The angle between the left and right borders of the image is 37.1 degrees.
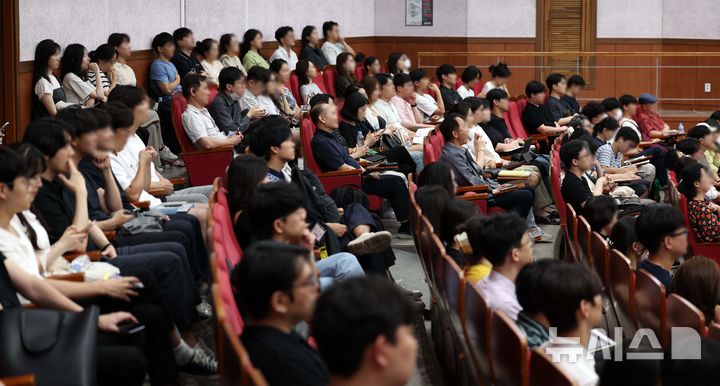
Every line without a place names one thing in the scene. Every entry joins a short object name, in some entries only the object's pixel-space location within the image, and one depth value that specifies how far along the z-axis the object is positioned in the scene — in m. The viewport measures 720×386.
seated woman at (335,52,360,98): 9.76
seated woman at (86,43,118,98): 7.46
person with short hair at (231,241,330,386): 2.51
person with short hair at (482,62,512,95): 10.91
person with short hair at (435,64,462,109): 10.55
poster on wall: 14.13
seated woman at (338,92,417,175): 7.22
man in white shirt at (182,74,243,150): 6.61
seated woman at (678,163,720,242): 5.68
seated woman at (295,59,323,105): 9.30
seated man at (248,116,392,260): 4.98
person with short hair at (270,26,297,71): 10.88
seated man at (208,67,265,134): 7.25
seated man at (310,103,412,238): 6.32
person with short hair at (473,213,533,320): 3.48
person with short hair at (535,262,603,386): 2.96
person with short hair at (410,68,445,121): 9.64
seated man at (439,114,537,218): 6.45
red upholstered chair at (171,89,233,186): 6.48
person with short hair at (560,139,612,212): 5.94
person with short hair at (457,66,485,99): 11.00
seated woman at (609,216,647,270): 4.69
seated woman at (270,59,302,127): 8.40
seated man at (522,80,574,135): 9.30
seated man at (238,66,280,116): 7.92
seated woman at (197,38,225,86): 9.14
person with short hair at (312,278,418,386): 2.09
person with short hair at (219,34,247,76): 9.61
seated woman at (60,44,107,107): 7.08
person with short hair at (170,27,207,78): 8.84
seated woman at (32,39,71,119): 6.82
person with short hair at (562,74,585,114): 10.41
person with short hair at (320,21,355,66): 11.91
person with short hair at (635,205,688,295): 4.31
